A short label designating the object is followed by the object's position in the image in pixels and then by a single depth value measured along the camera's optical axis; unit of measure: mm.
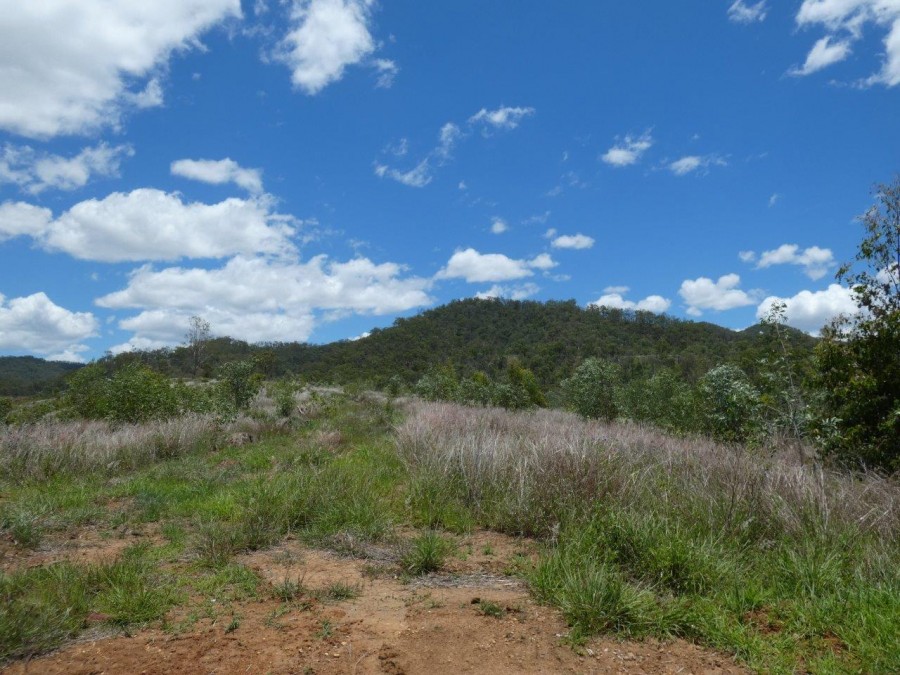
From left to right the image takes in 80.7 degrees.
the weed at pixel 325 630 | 3217
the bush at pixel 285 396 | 17216
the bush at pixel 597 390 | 17125
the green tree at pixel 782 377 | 8094
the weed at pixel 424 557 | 4453
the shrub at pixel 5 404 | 26097
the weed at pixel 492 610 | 3430
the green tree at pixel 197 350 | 52372
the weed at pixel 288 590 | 3807
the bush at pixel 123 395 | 14609
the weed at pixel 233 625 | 3305
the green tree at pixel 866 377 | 6617
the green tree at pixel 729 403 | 9586
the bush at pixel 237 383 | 18734
